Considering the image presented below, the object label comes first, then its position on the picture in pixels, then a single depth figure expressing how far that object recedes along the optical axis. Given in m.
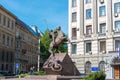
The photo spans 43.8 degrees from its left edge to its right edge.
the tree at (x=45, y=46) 29.82
